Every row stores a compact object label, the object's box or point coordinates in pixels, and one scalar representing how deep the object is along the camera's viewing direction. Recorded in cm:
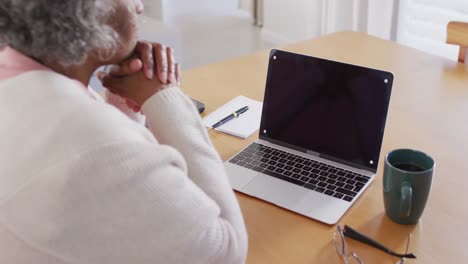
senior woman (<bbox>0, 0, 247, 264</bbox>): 68
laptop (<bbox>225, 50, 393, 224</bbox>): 107
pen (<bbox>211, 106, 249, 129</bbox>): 137
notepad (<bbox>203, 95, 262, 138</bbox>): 133
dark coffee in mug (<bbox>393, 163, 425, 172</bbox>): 101
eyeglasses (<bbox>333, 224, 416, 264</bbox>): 90
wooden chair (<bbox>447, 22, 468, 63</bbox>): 171
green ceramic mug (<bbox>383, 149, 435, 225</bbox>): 95
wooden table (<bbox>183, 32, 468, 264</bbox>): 94
